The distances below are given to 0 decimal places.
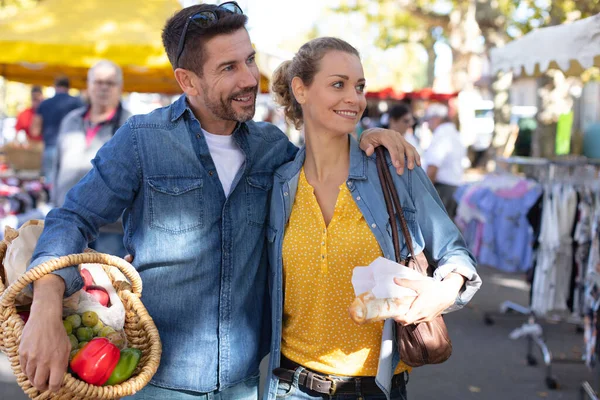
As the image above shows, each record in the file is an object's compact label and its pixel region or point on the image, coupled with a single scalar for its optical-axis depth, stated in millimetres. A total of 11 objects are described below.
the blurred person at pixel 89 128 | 5160
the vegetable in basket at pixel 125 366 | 1909
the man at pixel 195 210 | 2355
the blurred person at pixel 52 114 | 8758
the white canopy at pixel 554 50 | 4828
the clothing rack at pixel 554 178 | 6094
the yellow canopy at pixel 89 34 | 7777
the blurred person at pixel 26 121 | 11408
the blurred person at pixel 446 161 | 9242
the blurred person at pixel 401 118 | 8867
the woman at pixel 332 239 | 2389
